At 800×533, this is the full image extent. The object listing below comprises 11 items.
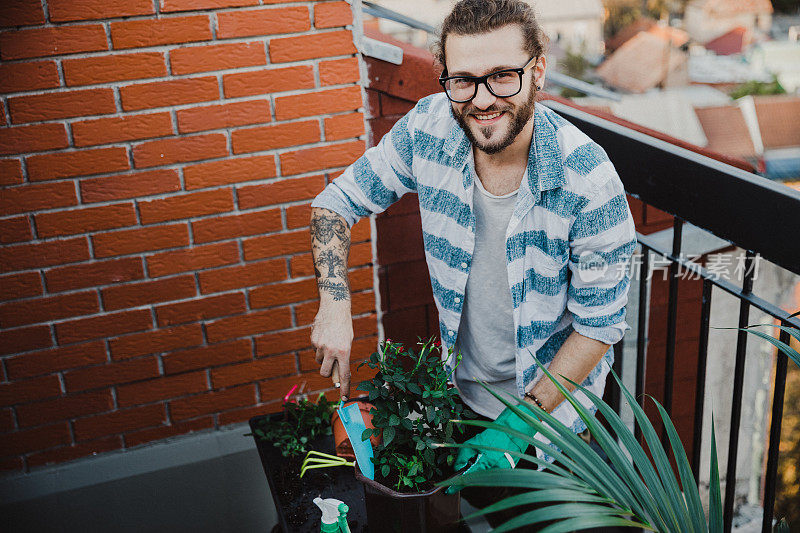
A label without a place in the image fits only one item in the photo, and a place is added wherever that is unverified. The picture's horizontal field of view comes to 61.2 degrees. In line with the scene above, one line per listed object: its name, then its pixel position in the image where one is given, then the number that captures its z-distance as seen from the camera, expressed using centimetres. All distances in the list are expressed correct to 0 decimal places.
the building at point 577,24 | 5044
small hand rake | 162
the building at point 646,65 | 4416
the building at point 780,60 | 5062
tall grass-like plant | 101
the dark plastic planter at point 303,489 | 153
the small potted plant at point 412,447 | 133
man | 162
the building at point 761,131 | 3403
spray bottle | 140
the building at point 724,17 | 5894
